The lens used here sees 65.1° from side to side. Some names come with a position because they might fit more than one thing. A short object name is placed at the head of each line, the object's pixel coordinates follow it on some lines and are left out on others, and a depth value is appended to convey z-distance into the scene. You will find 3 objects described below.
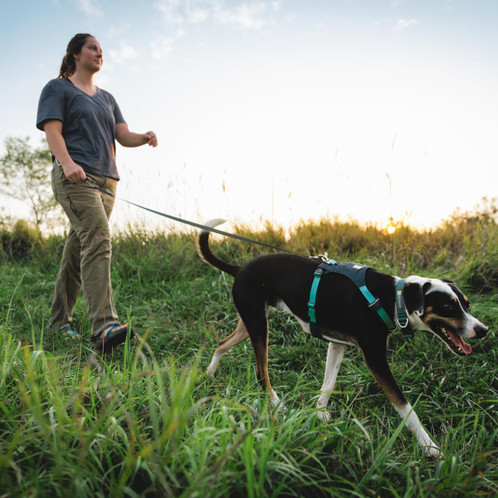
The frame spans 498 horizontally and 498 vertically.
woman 3.26
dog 2.21
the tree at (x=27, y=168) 24.19
